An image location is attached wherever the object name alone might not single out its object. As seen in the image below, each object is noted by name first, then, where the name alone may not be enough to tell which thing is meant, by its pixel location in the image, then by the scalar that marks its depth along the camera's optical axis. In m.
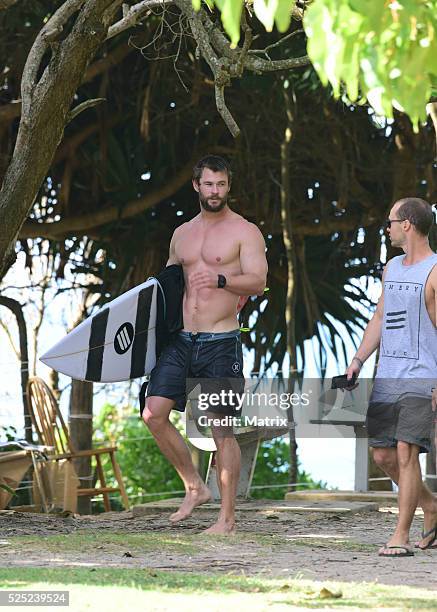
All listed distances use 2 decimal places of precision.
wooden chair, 17.62
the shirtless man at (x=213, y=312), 12.21
